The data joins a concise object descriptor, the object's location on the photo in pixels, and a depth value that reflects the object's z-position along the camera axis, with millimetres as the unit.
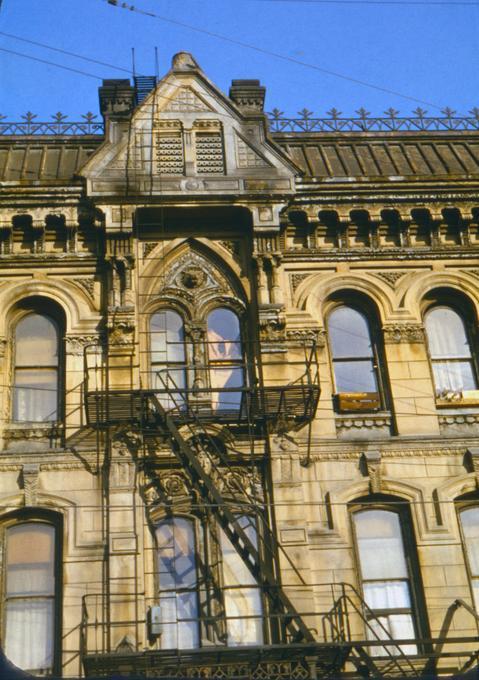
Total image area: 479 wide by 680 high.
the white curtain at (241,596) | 17875
